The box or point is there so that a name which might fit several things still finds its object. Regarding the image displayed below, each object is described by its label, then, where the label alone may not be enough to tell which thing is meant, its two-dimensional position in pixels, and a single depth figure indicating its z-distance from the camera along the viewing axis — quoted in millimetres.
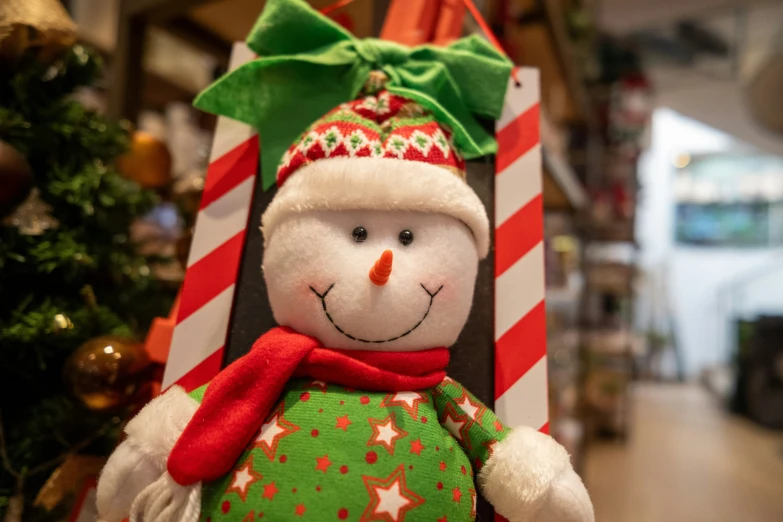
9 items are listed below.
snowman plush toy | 416
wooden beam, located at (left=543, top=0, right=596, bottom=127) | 1447
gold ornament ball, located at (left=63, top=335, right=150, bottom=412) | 600
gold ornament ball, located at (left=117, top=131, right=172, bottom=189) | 919
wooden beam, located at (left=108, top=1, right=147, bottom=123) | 1001
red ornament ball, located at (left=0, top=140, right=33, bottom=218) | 587
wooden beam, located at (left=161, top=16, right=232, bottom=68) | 1060
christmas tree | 629
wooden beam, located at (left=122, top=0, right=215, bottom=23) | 980
